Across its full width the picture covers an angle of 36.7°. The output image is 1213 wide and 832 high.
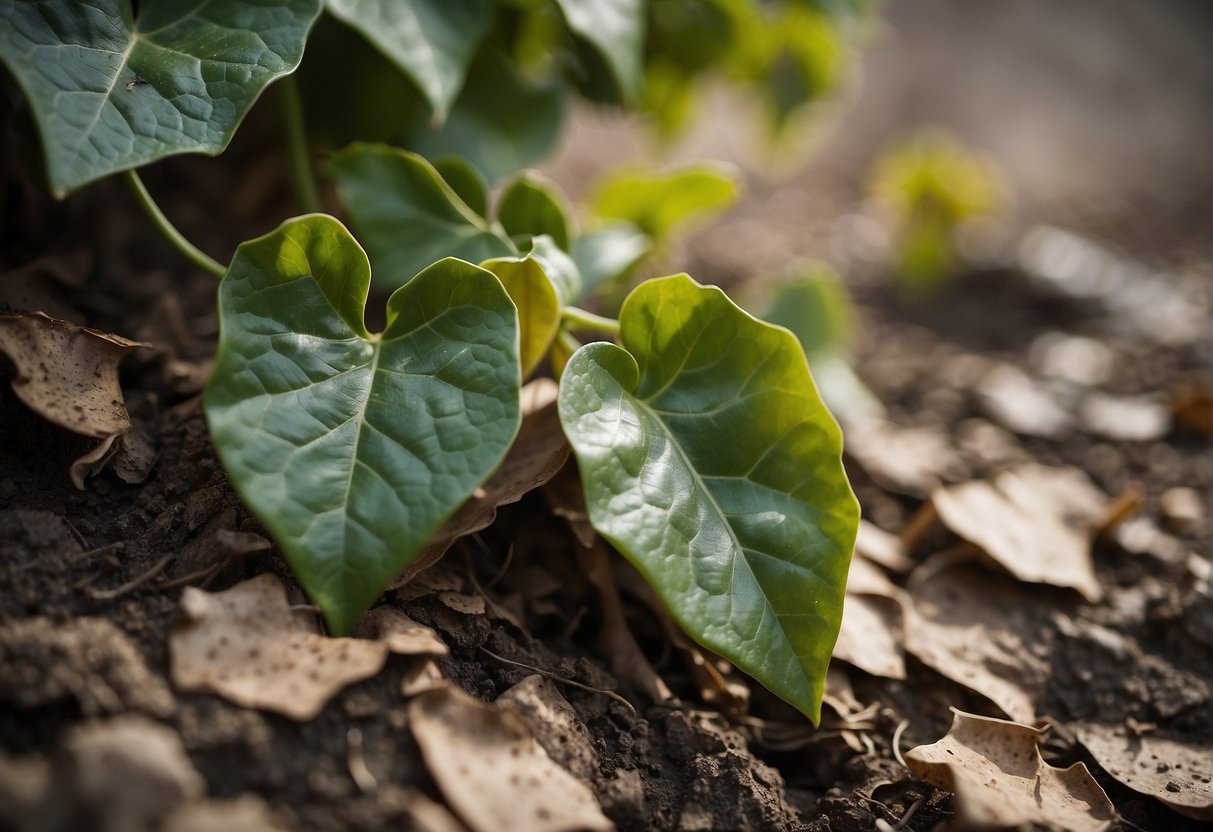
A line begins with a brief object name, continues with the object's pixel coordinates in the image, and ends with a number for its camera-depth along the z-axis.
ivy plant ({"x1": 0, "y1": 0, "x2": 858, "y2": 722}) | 0.32
